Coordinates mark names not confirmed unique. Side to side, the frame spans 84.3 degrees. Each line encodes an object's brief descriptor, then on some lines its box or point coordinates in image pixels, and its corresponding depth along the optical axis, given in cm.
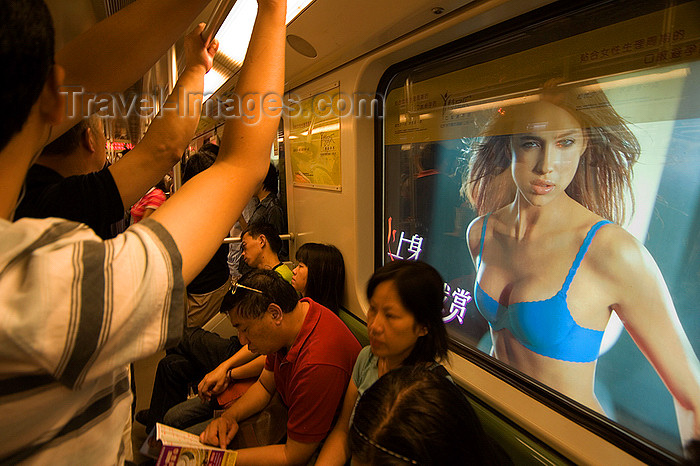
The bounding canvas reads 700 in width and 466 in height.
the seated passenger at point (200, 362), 242
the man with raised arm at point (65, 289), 38
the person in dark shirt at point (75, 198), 103
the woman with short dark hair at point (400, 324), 155
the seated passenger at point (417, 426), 97
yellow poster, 265
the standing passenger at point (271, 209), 372
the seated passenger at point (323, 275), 269
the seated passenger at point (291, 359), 169
